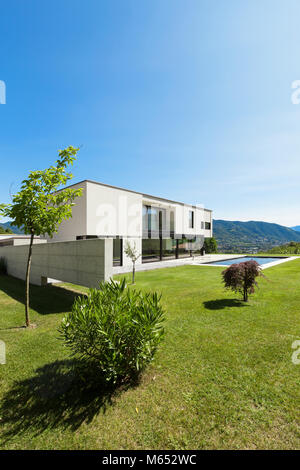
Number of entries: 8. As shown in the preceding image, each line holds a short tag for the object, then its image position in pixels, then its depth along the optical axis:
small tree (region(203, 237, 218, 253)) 35.75
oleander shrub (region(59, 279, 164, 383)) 3.25
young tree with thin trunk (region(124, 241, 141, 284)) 14.91
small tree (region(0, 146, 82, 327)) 6.20
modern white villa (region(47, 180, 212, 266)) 18.11
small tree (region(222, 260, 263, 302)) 7.56
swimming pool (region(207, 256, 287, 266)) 24.73
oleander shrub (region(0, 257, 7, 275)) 18.20
